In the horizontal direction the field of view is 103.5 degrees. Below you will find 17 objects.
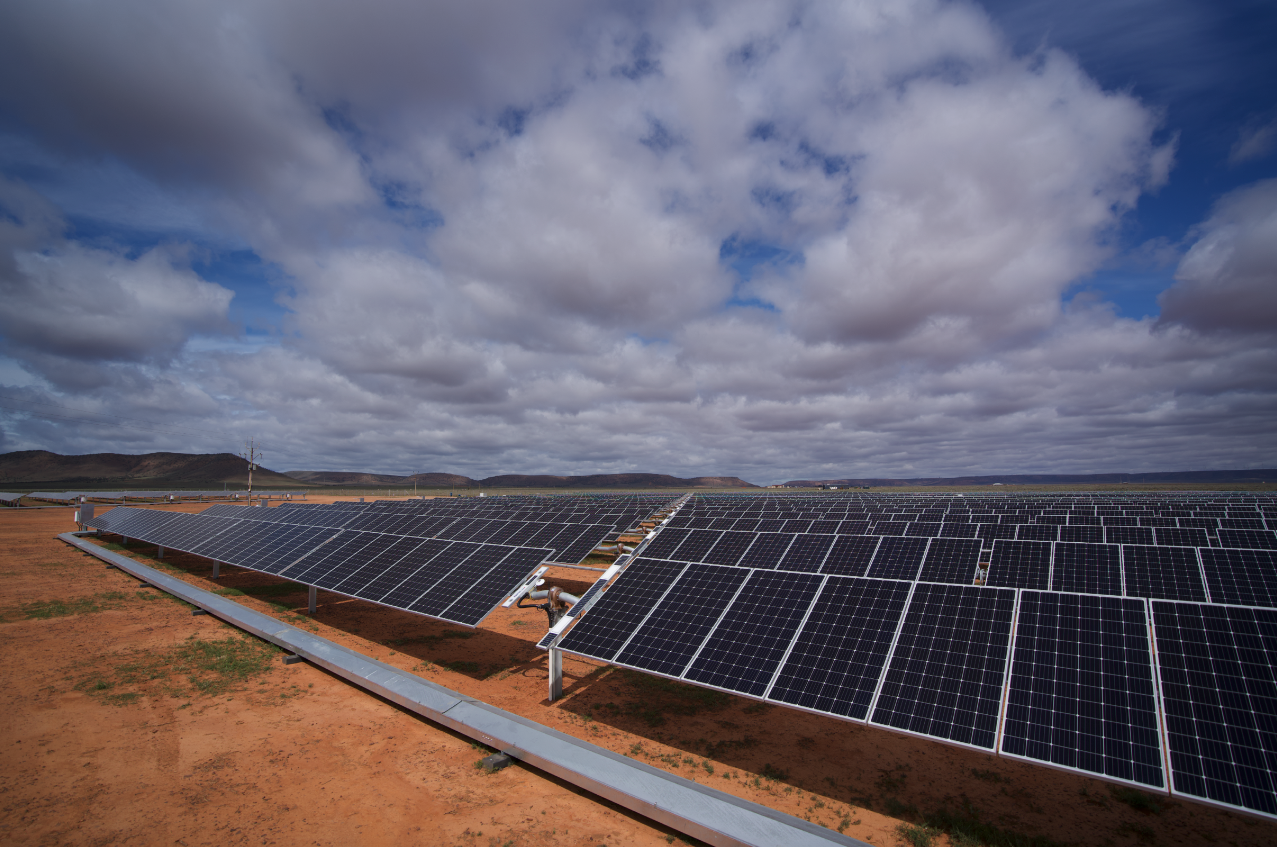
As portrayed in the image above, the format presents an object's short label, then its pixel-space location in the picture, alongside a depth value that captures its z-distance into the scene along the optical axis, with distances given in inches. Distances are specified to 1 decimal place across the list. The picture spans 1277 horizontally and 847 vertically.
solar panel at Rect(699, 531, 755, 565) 550.9
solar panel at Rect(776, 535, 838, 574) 569.6
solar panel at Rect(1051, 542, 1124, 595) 514.6
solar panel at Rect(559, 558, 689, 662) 371.2
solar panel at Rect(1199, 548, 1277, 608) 469.7
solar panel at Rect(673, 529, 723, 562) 530.6
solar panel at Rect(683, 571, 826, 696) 305.4
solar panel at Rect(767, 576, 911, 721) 275.9
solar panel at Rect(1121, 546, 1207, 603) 491.2
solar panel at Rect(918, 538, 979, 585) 520.1
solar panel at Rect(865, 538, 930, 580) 559.9
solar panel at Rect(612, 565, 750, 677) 335.6
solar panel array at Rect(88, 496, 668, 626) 490.0
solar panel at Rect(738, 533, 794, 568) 580.4
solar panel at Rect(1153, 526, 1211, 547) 726.1
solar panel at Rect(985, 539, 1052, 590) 543.2
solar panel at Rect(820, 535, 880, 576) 561.6
